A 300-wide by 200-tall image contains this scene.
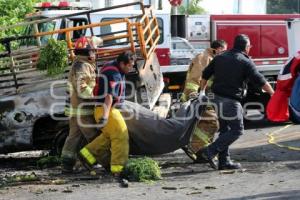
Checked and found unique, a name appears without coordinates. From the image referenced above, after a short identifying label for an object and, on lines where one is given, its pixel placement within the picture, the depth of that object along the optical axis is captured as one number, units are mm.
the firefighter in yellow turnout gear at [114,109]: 13834
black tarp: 14726
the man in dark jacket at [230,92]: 14520
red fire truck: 25857
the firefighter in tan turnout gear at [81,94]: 14479
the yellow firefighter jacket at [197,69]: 17910
